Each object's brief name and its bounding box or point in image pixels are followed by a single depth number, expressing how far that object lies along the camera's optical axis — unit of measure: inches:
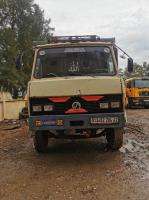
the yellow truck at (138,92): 479.5
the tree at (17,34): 733.2
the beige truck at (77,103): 148.4
